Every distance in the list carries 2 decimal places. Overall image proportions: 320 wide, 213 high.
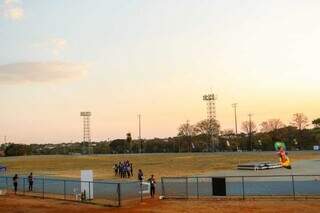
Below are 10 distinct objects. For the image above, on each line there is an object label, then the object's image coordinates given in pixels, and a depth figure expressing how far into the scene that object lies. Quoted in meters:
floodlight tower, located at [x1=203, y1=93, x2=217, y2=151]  156.88
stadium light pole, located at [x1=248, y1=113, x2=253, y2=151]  163.94
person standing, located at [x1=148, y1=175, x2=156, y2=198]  29.74
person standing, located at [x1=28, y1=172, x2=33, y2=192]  36.75
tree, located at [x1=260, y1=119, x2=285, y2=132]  191.77
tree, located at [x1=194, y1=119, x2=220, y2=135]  162.99
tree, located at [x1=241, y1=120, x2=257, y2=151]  161.56
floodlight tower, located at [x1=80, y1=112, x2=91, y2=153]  187.25
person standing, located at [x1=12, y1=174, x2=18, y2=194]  36.59
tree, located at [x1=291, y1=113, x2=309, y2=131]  179.11
